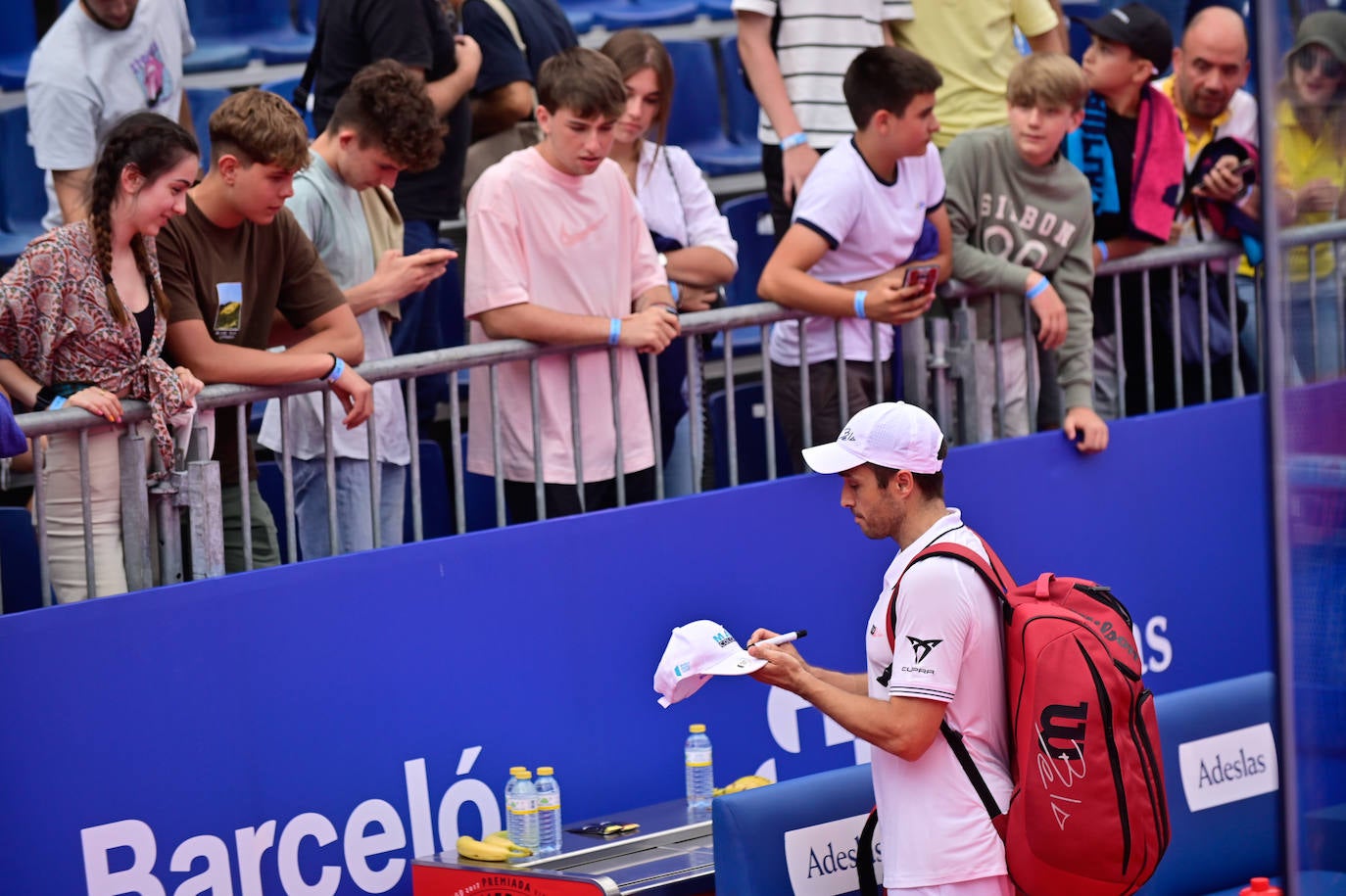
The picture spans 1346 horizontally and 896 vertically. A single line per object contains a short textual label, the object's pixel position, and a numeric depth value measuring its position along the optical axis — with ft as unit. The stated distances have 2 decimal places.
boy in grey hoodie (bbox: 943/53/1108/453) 42.04
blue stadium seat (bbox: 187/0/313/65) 53.93
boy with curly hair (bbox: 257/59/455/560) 35.63
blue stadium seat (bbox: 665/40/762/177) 57.77
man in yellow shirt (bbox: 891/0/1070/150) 46.68
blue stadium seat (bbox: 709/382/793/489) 47.37
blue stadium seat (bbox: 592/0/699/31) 59.16
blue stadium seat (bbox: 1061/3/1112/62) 65.77
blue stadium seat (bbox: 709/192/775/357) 52.49
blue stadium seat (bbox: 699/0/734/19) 61.79
